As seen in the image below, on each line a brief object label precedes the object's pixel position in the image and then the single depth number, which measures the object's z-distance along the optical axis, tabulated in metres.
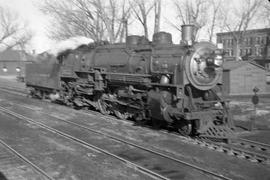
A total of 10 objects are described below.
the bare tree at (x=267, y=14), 39.49
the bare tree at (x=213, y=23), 41.11
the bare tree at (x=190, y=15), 39.47
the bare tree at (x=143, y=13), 26.69
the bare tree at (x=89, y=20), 25.38
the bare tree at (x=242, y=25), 41.34
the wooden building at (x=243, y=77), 25.14
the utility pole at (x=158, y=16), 25.50
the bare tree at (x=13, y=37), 73.21
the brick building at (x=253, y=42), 69.29
